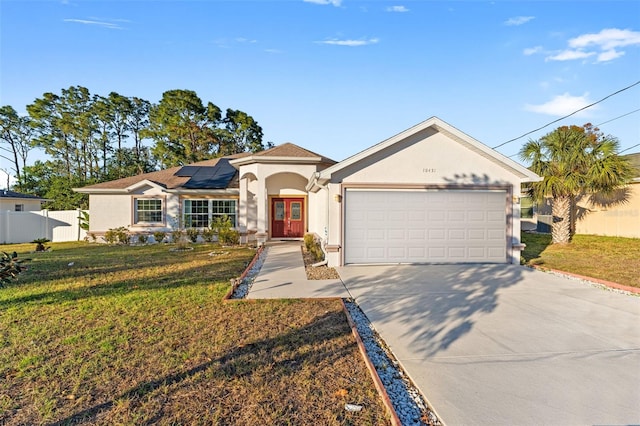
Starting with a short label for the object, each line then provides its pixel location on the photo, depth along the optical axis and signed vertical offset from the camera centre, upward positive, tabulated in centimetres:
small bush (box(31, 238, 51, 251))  1447 -173
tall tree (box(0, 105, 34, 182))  3394 +706
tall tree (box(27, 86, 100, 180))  3369 +793
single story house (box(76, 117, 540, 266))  1017 +23
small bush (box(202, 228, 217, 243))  1688 -137
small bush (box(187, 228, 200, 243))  1694 -137
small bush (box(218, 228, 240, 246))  1560 -140
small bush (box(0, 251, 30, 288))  418 -79
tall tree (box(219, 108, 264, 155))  3610 +822
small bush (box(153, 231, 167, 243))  1683 -148
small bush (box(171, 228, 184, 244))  1651 -144
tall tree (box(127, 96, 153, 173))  3706 +921
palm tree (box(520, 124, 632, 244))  1375 +179
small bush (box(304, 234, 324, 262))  1162 -148
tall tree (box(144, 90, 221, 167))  3303 +760
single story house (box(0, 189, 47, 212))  2208 +24
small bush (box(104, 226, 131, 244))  1677 -150
